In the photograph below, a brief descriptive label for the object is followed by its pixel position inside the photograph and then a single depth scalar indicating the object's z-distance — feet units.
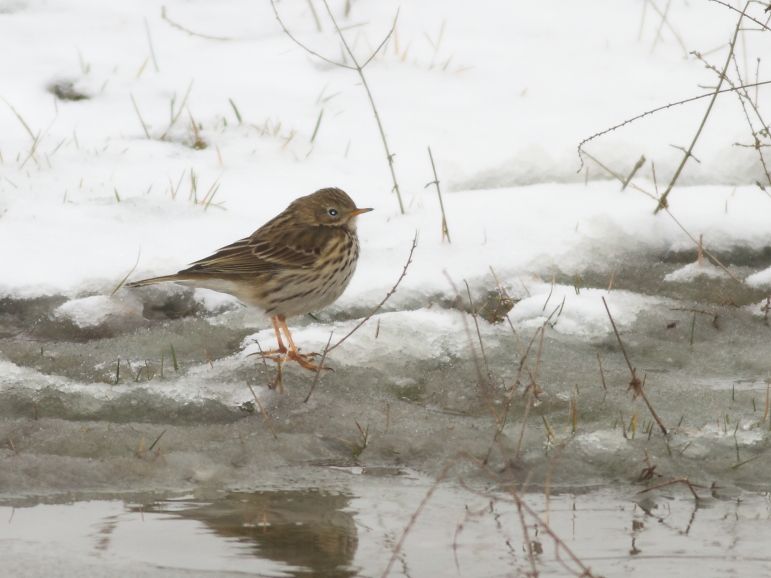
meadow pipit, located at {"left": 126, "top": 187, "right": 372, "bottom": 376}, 42.78
